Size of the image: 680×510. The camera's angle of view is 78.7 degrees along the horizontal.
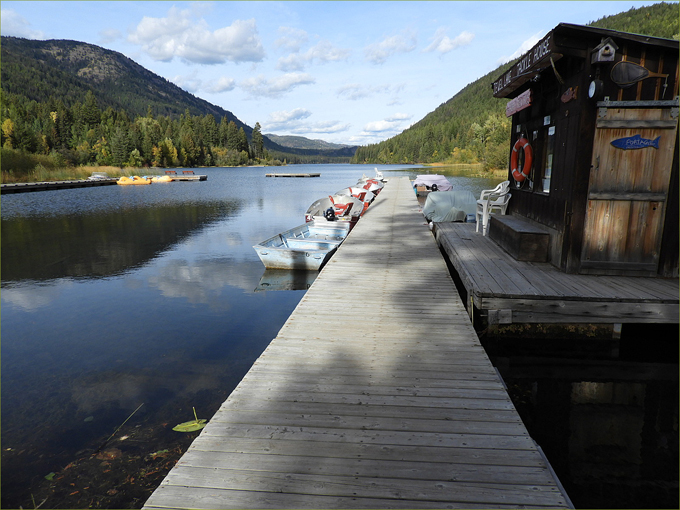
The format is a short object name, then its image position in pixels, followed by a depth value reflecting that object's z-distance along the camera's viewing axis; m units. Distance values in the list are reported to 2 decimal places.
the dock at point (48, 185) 35.41
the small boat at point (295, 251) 11.60
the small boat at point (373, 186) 27.55
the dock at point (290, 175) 70.00
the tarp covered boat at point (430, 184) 27.57
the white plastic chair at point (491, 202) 10.09
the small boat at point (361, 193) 21.86
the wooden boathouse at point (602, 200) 5.38
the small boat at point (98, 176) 48.70
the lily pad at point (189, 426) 4.97
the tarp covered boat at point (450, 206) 13.48
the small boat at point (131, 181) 48.62
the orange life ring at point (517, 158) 8.22
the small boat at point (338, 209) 15.68
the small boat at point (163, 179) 54.38
